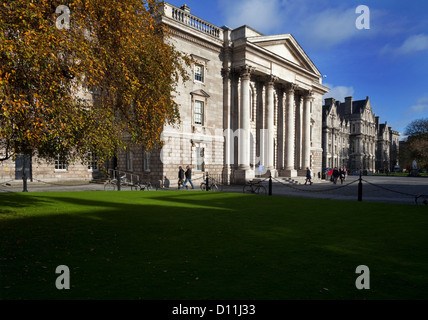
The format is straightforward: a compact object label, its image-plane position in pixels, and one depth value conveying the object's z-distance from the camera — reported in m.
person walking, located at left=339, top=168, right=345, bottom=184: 31.87
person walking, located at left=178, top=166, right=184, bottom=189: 22.94
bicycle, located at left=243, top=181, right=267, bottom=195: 20.26
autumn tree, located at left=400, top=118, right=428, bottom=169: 61.02
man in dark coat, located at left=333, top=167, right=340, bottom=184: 30.89
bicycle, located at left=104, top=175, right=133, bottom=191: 23.19
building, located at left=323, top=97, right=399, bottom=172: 76.81
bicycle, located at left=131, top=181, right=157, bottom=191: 21.48
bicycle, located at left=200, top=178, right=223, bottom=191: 22.62
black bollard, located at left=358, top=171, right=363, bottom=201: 15.71
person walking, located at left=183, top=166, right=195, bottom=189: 22.51
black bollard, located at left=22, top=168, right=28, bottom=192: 18.36
